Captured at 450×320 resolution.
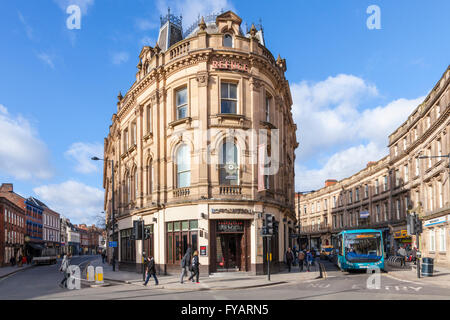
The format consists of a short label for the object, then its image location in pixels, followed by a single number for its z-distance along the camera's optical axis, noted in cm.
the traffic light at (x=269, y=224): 2170
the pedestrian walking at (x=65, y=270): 2113
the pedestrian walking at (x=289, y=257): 2794
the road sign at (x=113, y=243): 3470
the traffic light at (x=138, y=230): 2209
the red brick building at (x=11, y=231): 5556
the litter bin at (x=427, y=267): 2295
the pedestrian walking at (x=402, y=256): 3247
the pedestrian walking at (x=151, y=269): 1985
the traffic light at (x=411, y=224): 2209
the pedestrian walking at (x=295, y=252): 4206
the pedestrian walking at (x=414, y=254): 3298
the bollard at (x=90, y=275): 2355
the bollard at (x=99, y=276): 2173
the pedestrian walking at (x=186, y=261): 2101
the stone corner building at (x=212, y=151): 2481
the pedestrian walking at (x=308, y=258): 2834
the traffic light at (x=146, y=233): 2247
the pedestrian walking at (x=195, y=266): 2045
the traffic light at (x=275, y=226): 2748
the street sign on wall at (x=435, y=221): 3376
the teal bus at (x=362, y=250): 2538
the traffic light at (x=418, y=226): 2208
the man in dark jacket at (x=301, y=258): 2913
